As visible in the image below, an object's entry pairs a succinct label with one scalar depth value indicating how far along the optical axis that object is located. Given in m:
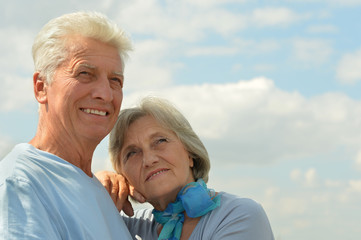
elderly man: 3.15
